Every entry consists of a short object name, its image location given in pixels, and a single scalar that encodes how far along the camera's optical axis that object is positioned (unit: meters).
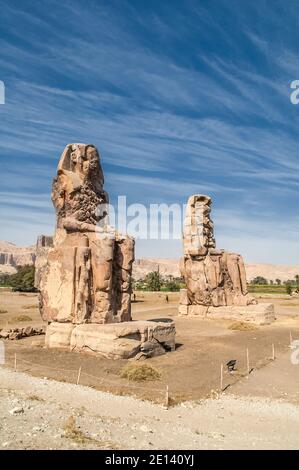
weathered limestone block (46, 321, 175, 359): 13.02
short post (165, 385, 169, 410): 8.64
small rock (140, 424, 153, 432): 6.91
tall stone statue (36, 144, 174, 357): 13.82
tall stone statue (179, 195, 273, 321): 25.80
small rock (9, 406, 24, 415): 7.27
